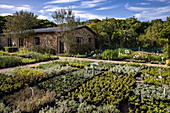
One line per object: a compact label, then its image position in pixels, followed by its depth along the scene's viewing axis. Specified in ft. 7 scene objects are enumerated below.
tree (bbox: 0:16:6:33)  82.86
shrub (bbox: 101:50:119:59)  34.58
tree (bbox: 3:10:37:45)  49.29
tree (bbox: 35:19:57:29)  96.75
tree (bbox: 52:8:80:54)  43.16
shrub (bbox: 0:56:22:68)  26.48
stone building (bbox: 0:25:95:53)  47.21
